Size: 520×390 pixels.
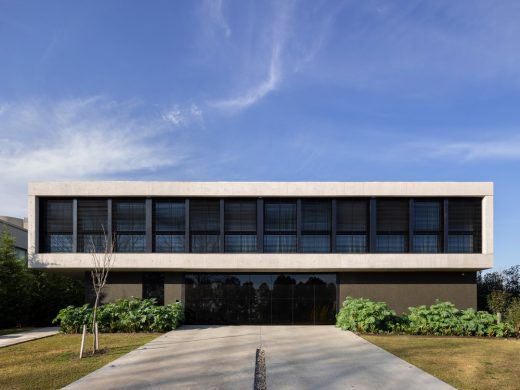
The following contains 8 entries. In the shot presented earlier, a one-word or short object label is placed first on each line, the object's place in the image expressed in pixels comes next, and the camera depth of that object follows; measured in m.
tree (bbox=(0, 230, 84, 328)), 23.56
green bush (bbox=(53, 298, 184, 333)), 19.64
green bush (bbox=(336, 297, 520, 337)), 19.17
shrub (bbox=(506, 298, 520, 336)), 19.33
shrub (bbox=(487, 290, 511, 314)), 21.23
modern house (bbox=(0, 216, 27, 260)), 30.31
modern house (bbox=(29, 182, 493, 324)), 20.98
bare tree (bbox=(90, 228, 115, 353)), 20.47
